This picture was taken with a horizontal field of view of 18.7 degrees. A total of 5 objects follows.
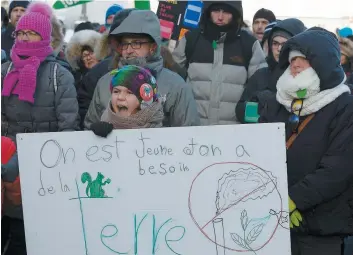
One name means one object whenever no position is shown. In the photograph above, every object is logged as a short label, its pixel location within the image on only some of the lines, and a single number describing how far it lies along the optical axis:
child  5.34
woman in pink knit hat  6.80
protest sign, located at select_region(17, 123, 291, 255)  4.64
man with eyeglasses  6.29
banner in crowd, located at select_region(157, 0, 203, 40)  11.46
